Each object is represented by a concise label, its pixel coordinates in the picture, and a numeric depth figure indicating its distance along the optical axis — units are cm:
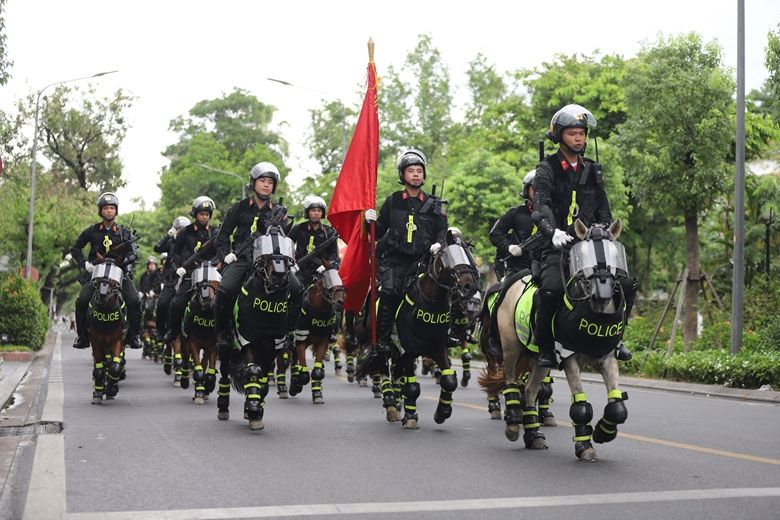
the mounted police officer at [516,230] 1256
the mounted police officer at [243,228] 1177
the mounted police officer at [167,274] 1788
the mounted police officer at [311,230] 1666
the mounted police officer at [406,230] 1185
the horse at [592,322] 833
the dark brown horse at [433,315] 1066
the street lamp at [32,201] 4149
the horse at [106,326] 1421
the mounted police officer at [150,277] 2689
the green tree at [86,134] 6203
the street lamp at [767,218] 2534
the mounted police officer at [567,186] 919
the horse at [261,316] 1091
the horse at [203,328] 1464
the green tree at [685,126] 2273
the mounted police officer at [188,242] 1623
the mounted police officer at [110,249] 1499
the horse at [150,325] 2646
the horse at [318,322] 1501
